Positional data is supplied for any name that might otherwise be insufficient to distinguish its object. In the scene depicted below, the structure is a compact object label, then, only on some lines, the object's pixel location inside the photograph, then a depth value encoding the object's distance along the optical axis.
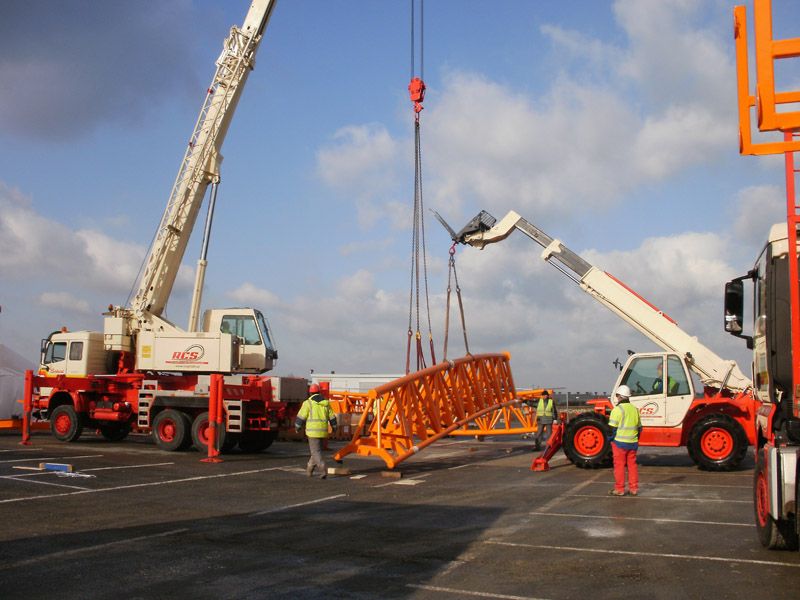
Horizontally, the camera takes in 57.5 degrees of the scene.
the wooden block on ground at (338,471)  14.51
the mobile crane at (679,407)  14.81
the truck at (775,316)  6.48
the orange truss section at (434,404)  14.96
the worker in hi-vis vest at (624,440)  11.55
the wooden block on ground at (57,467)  13.90
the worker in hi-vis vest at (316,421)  14.05
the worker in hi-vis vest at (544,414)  20.72
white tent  29.72
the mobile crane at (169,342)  20.42
